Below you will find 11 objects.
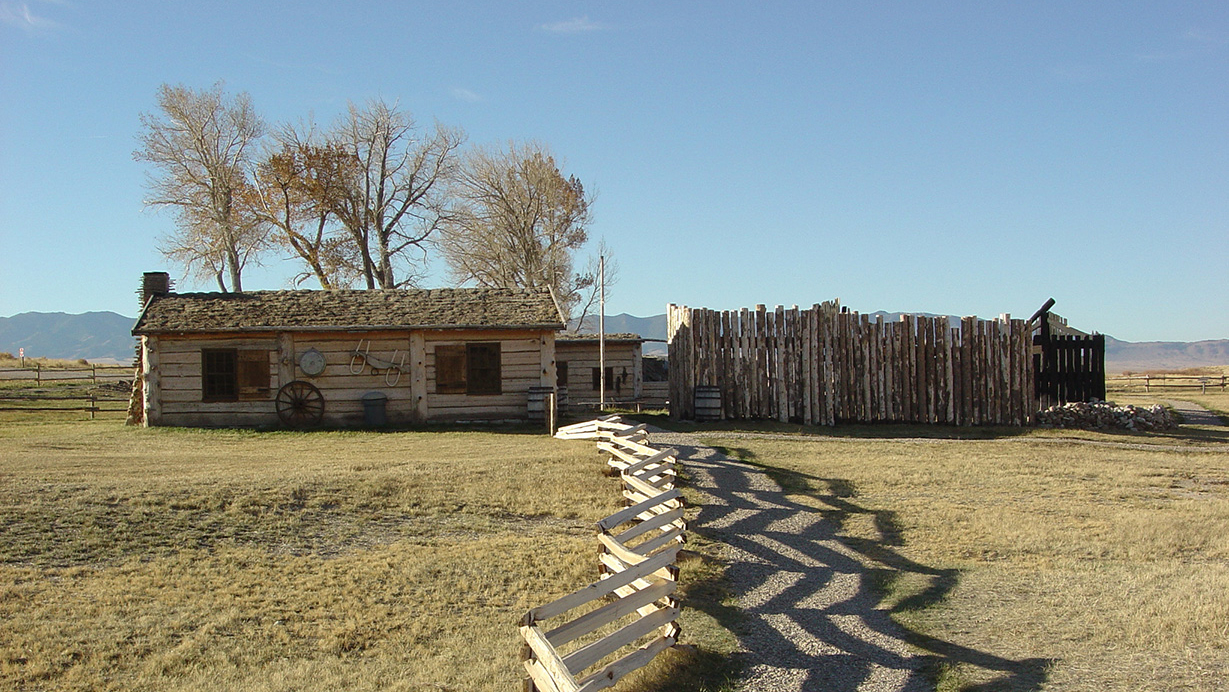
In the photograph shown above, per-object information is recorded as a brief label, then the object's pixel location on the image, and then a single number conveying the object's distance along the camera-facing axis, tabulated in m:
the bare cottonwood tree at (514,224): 44.34
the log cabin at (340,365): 21.64
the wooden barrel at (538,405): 21.78
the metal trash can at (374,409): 21.64
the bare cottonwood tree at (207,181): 38.66
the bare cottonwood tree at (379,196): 41.72
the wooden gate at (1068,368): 22.50
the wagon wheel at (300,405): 21.62
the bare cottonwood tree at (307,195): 40.22
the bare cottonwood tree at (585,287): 47.00
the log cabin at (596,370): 30.00
